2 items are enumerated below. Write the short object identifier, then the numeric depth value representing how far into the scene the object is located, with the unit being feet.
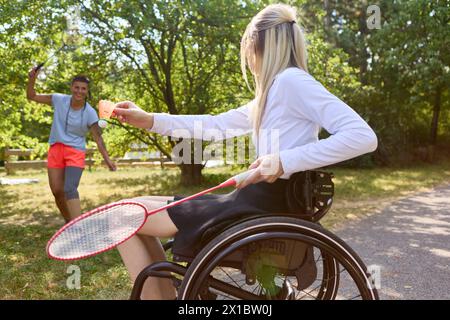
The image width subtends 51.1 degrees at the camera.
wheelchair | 5.64
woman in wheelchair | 5.71
